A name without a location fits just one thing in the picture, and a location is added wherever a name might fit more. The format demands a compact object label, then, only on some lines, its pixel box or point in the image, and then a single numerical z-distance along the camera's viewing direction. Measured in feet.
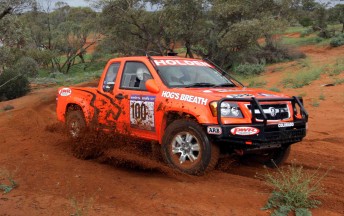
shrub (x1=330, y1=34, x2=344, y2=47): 92.79
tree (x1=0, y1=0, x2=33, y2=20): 48.78
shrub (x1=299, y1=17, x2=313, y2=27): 144.38
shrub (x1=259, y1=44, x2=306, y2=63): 84.52
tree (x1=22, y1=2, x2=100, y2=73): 124.57
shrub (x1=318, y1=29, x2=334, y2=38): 110.52
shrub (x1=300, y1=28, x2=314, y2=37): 127.93
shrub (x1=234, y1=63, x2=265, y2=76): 72.54
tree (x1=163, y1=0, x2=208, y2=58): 70.33
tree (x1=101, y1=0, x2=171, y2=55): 75.41
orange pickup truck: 18.50
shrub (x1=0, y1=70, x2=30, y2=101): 69.67
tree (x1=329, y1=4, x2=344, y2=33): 116.16
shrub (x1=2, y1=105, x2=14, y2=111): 53.14
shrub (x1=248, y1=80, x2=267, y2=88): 59.00
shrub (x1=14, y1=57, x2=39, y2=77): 88.38
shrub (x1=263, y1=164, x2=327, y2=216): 14.60
